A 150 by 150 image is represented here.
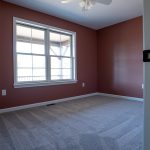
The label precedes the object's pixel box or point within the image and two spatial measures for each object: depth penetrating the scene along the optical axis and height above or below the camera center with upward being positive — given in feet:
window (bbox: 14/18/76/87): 11.90 +1.87
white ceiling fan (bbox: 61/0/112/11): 8.66 +4.54
